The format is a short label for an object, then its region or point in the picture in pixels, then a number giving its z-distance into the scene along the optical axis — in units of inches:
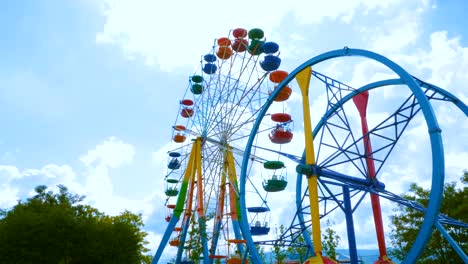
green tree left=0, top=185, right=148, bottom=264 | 932.0
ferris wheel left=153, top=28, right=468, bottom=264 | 418.6
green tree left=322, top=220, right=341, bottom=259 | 687.1
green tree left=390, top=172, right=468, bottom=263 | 857.5
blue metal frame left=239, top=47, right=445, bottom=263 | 320.5
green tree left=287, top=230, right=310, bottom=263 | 691.2
